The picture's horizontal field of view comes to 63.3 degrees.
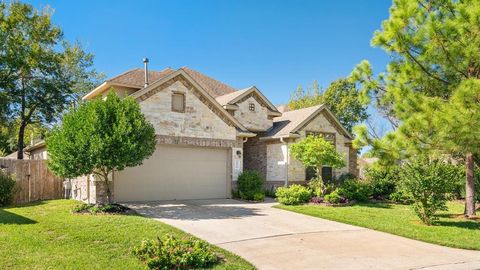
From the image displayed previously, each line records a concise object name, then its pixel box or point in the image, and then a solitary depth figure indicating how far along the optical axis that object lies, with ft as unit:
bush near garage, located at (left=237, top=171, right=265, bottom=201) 57.16
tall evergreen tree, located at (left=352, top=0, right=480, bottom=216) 35.35
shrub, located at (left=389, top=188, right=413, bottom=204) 59.03
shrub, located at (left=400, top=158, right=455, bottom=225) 38.50
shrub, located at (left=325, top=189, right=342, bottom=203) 53.72
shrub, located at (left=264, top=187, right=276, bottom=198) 65.85
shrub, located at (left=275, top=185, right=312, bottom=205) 53.00
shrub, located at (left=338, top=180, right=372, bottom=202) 57.26
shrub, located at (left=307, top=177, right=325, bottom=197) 56.39
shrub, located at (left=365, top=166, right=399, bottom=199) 62.59
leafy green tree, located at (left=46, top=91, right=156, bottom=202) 39.55
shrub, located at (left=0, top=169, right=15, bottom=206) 47.32
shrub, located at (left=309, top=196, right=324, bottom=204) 54.49
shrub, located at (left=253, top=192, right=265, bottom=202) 56.54
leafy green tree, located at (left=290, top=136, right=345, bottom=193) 55.01
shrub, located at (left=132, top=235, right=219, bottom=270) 22.62
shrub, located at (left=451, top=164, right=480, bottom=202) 52.39
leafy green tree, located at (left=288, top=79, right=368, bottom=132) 114.01
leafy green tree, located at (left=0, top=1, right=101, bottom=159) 78.64
